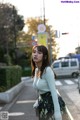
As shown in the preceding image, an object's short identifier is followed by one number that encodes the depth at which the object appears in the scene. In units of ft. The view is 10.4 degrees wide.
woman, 18.37
